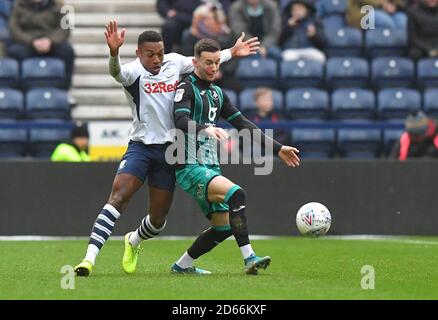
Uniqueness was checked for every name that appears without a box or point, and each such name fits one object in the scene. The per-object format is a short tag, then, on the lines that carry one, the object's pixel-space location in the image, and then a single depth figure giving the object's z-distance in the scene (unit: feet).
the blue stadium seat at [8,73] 64.69
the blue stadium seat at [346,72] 66.49
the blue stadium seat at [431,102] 64.85
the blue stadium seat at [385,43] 69.21
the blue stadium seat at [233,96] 63.05
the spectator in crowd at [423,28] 69.21
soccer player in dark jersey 35.24
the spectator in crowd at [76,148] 57.62
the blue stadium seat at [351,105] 64.44
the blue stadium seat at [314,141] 62.13
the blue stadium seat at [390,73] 67.10
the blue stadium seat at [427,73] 67.38
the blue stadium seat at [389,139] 62.90
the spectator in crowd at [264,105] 60.85
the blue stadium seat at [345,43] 69.15
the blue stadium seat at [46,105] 62.69
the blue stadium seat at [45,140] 60.80
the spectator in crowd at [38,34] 65.98
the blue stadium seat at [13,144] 61.00
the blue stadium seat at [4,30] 67.77
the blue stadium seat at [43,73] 64.90
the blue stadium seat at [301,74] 65.98
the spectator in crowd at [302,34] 67.67
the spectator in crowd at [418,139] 59.21
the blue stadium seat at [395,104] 64.85
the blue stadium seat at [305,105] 63.98
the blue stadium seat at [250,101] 62.39
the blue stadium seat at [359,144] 62.69
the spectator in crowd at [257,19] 68.23
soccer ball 38.14
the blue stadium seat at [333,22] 70.64
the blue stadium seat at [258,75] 66.08
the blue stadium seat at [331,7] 72.33
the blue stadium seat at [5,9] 69.62
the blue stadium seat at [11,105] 62.59
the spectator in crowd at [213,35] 65.00
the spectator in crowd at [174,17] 67.67
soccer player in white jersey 36.37
